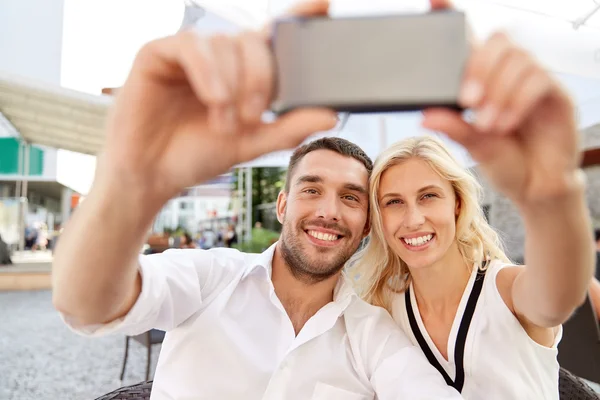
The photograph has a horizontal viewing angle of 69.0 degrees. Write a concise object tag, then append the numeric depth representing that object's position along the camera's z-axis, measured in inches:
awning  206.1
